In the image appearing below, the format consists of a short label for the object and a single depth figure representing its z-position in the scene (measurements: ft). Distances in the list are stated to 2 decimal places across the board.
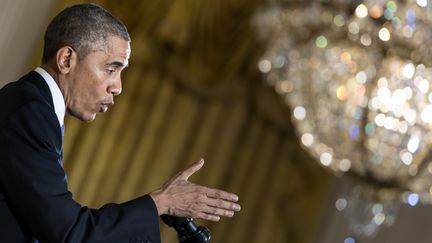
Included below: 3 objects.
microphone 14.44
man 14.44
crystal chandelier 26.63
